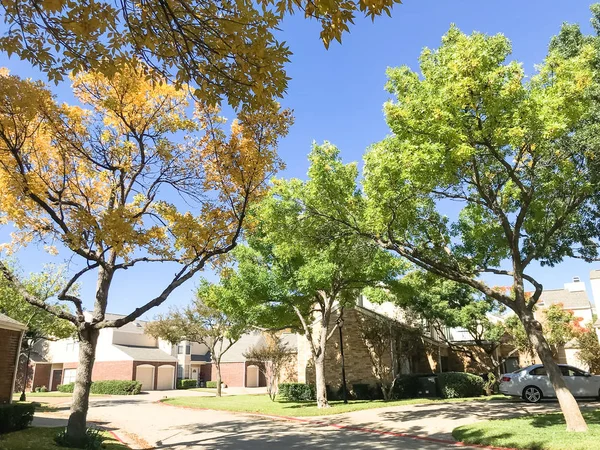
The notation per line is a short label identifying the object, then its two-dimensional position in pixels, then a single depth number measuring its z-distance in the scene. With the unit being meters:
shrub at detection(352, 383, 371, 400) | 24.89
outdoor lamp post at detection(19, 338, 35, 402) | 30.16
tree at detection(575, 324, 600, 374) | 25.64
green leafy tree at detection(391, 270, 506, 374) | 24.98
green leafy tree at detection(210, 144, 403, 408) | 13.71
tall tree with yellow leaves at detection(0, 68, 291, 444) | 9.33
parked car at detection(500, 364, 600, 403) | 17.73
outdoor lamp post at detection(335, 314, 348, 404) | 22.02
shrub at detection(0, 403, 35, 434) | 12.09
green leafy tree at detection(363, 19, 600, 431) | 9.62
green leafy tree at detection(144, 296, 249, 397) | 31.72
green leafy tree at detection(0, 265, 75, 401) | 27.30
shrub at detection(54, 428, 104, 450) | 9.54
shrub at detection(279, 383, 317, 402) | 25.08
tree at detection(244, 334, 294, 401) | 25.31
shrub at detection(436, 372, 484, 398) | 22.92
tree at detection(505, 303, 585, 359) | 25.42
